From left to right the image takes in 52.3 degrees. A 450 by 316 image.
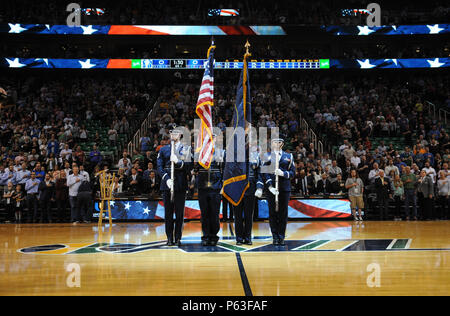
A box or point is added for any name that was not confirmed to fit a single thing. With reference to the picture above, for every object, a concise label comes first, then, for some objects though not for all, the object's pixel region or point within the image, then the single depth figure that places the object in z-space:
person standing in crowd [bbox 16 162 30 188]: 15.08
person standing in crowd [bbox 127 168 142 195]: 14.40
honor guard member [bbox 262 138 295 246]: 8.21
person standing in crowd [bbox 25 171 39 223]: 14.45
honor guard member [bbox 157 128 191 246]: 8.16
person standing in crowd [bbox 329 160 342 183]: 15.21
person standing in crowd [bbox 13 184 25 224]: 14.67
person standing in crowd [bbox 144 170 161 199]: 14.40
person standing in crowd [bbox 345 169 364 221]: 13.96
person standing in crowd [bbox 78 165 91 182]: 13.90
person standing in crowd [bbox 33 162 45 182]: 14.91
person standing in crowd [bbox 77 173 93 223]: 13.74
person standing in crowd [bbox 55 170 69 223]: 14.27
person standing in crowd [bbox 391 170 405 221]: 14.66
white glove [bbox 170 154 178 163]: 7.94
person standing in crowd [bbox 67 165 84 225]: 13.82
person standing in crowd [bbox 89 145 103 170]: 17.03
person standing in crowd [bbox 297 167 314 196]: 14.79
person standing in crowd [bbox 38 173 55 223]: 14.27
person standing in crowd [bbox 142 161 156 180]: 14.55
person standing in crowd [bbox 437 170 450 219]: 14.62
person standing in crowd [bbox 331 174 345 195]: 14.82
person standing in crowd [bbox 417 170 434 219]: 14.48
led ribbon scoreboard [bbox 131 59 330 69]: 26.86
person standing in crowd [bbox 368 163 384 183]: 14.70
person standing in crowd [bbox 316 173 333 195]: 14.84
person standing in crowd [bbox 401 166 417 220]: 14.42
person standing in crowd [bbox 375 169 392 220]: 14.27
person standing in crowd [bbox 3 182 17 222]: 14.67
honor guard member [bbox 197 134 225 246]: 8.07
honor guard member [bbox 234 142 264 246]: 8.24
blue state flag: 8.08
